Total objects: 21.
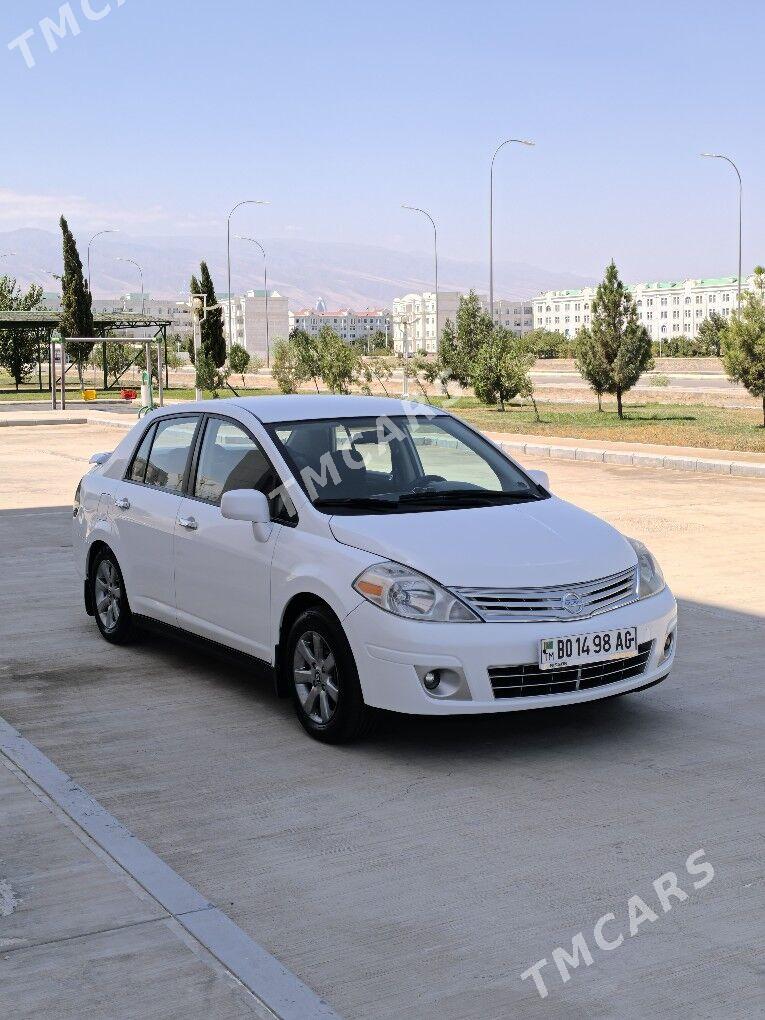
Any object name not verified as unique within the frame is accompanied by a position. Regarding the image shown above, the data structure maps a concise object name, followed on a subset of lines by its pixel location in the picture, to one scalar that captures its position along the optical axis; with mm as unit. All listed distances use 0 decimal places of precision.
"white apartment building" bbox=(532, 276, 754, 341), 195375
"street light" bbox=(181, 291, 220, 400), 45034
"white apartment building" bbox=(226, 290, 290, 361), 184375
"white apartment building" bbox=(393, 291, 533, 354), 189625
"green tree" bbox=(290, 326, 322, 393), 47375
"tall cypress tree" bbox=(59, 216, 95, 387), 59594
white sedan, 5418
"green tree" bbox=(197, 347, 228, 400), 47944
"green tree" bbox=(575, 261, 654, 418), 30656
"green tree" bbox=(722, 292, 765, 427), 25109
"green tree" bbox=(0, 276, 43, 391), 59625
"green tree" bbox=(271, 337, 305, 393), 48697
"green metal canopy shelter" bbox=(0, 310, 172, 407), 42625
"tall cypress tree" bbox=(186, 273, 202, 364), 60694
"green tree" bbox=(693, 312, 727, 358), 83750
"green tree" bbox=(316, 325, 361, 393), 41125
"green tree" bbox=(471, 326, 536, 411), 33844
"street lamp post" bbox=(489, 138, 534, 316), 46281
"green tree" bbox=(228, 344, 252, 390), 58688
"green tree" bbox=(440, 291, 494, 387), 40750
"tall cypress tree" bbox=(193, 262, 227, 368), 59688
